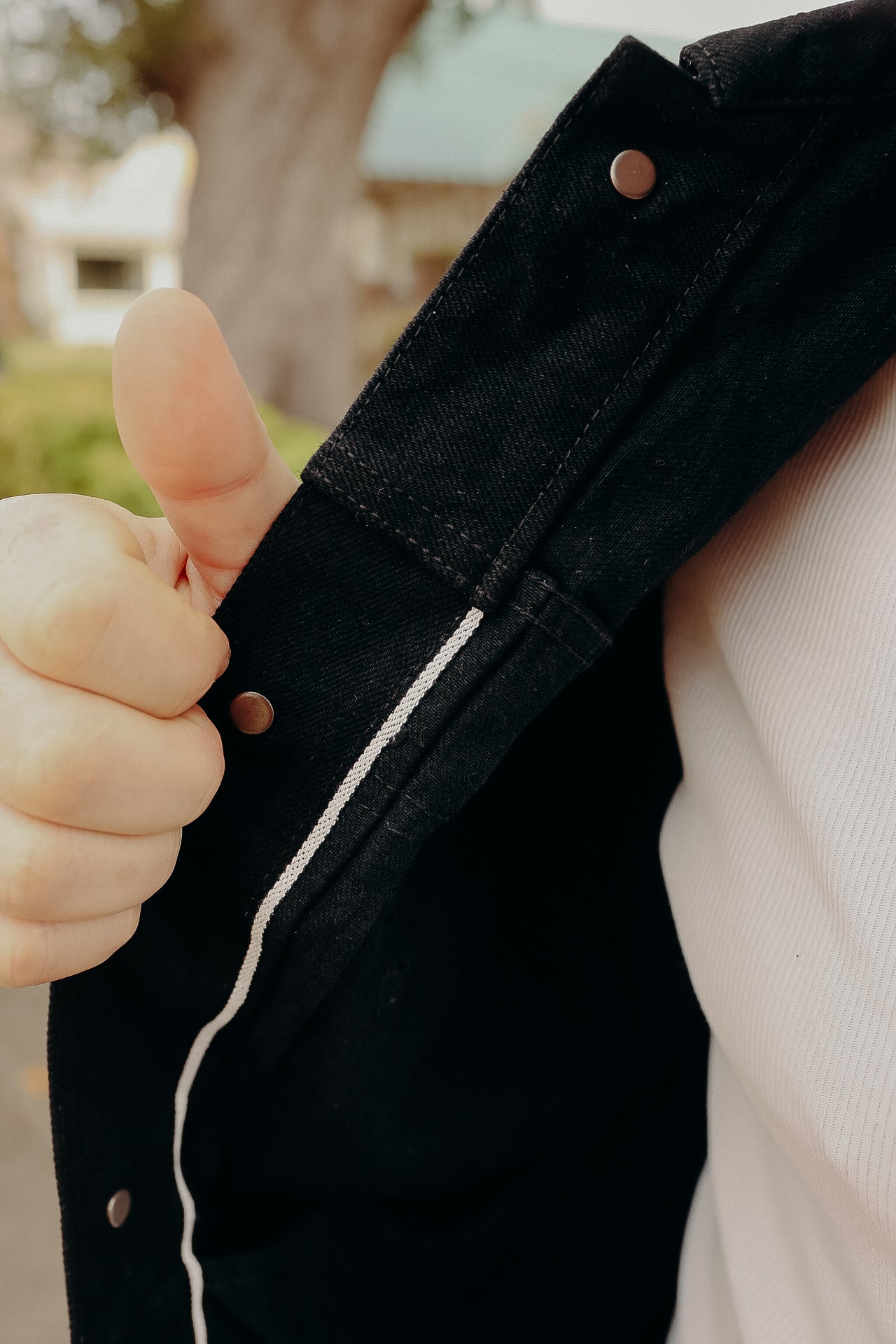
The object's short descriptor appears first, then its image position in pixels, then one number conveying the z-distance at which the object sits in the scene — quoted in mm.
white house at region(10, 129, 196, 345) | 18734
